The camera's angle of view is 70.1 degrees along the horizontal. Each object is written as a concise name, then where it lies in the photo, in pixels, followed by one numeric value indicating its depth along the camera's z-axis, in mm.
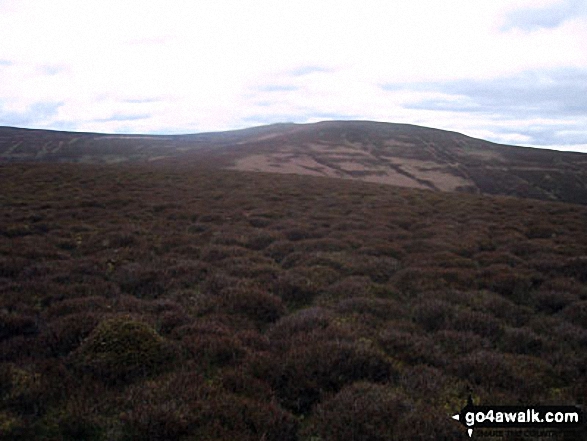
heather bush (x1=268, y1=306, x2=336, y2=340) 7055
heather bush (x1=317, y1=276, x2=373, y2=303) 9195
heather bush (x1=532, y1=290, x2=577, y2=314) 9062
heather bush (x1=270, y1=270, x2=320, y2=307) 9195
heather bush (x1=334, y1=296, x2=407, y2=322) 8156
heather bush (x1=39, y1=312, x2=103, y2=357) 6259
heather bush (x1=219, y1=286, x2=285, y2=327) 8016
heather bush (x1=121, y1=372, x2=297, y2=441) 4348
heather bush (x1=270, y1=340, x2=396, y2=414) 5391
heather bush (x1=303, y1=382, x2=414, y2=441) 4422
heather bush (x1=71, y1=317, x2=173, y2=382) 5562
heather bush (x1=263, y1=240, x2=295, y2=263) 12789
